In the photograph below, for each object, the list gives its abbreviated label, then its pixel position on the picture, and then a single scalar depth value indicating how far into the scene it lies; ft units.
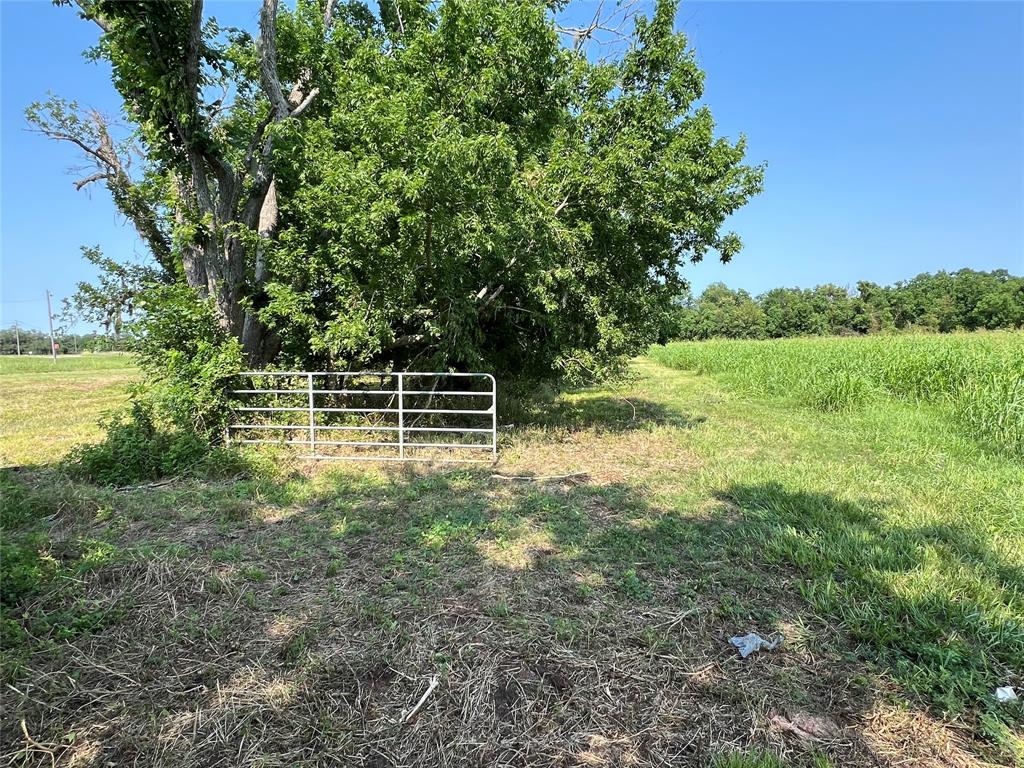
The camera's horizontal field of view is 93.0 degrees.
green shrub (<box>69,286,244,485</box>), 18.76
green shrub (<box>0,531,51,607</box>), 8.99
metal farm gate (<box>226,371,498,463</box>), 22.30
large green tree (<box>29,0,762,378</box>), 20.67
